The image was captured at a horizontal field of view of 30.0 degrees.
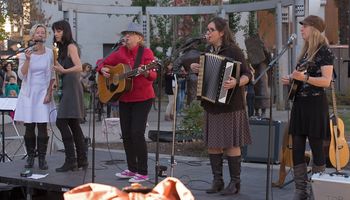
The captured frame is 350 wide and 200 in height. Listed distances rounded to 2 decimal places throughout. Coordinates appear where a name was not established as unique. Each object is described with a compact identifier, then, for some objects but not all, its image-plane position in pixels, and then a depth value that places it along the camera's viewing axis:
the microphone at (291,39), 5.95
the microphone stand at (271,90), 5.96
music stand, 8.72
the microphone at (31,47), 7.28
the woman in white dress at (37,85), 7.41
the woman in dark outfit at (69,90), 7.33
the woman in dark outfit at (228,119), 6.39
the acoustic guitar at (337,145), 6.42
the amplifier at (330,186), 5.38
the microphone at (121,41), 7.00
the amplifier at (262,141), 8.67
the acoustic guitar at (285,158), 6.71
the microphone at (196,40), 6.61
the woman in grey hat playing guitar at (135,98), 6.88
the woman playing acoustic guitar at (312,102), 5.89
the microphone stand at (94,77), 7.30
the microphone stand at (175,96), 6.37
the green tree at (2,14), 20.52
